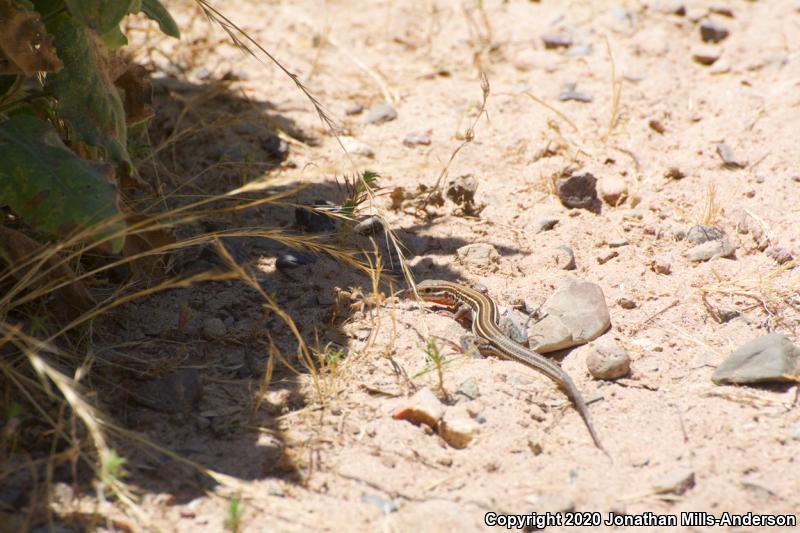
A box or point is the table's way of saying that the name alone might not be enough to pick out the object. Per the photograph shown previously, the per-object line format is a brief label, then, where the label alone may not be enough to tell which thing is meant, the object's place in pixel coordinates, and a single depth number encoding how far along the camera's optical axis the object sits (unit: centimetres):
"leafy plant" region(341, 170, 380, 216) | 812
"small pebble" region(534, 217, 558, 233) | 885
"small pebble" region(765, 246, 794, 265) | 786
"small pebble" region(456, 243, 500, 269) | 847
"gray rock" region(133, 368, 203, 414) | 605
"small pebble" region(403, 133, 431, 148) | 1017
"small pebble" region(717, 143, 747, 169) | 930
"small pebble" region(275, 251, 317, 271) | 796
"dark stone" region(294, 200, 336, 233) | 855
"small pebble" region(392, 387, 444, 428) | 608
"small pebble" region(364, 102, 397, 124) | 1071
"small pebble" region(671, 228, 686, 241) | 848
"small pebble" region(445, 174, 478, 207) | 905
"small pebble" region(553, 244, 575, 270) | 827
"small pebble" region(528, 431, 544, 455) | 589
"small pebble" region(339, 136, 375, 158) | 991
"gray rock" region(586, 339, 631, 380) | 669
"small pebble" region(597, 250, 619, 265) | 832
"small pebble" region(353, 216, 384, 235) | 840
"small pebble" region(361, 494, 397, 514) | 532
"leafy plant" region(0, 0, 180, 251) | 556
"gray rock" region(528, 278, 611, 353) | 727
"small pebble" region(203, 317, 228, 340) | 693
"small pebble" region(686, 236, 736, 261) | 805
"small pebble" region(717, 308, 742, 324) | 730
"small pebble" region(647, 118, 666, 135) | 1003
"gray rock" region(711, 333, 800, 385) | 630
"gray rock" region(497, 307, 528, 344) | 745
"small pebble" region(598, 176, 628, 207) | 912
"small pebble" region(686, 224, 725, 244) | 827
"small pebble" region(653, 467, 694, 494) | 543
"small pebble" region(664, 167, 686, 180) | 929
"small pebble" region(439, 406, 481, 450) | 595
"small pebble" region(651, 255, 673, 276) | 803
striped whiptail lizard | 660
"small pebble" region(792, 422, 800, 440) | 585
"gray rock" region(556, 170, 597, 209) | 896
